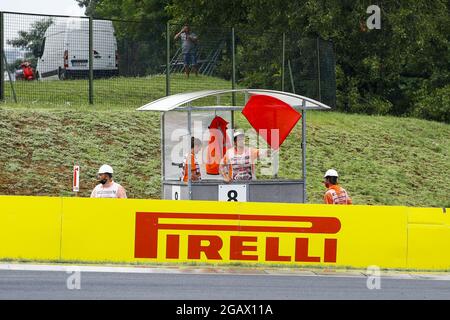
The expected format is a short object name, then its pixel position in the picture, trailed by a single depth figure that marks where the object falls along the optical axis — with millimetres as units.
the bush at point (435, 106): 39925
